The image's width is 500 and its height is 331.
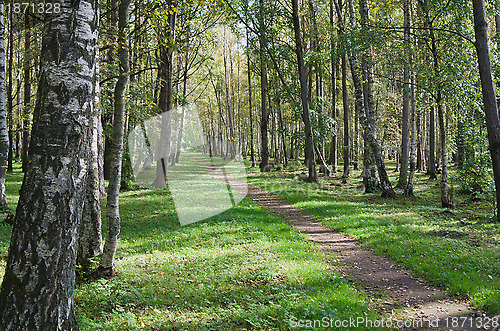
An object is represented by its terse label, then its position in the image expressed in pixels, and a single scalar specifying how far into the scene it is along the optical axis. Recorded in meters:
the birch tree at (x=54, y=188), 2.75
